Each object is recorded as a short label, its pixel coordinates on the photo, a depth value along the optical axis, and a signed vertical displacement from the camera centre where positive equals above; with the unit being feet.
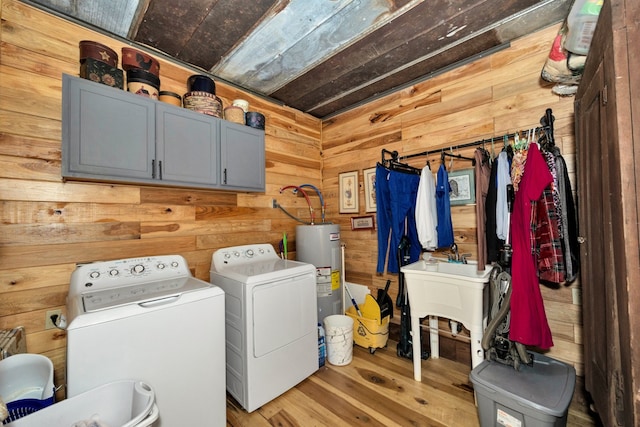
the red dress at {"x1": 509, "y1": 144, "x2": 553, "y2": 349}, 4.75 -1.08
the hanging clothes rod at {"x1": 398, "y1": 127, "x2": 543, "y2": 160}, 6.32 +1.84
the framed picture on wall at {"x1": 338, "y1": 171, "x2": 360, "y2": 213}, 9.45 +0.94
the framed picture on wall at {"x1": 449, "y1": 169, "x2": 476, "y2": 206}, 6.89 +0.73
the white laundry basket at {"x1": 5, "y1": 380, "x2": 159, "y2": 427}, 2.97 -2.31
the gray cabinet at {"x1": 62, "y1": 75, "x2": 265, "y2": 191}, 4.64 +1.68
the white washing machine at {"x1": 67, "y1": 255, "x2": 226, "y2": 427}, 3.64 -1.80
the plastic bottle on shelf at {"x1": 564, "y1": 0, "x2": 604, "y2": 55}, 3.83 +2.91
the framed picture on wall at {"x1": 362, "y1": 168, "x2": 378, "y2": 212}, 8.95 +0.91
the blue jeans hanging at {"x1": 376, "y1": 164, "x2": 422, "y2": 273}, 7.38 +0.14
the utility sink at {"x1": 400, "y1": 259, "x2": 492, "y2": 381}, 5.43 -1.82
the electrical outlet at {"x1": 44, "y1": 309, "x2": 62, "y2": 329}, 4.95 -1.83
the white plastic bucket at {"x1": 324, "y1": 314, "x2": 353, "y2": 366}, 7.12 -3.46
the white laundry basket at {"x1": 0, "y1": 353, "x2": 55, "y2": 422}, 3.76 -2.49
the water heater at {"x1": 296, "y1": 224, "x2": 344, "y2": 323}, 8.17 -1.30
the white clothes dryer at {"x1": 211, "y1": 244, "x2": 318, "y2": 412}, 5.52 -2.45
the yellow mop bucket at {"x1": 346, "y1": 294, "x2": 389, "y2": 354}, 7.66 -3.31
